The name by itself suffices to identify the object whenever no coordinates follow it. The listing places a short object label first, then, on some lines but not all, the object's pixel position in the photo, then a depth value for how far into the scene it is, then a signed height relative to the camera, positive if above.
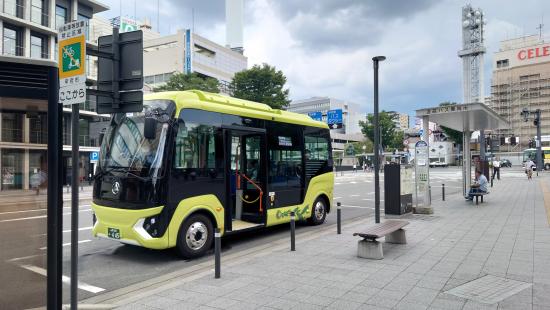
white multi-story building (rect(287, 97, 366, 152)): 114.00 +16.68
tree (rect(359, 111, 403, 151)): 70.62 +5.84
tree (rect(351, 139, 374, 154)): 94.80 +3.60
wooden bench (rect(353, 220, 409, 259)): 6.97 -1.38
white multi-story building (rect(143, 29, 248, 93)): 57.06 +15.16
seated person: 15.74 -0.98
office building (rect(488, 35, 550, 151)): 87.56 +15.91
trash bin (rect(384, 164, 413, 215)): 13.25 -0.93
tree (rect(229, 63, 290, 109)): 39.38 +7.46
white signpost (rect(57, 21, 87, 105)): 4.05 +1.01
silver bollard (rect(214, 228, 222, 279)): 5.99 -1.37
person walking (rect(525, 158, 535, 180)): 32.50 -0.71
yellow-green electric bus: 7.09 -0.18
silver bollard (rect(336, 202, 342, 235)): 9.58 -1.34
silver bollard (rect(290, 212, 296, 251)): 7.69 -1.33
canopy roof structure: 13.51 +1.62
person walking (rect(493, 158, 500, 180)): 34.83 -0.40
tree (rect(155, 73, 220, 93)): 35.41 +6.96
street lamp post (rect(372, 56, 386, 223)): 10.79 +0.66
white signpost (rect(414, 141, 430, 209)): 13.48 -0.12
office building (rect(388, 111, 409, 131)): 161.65 +16.94
